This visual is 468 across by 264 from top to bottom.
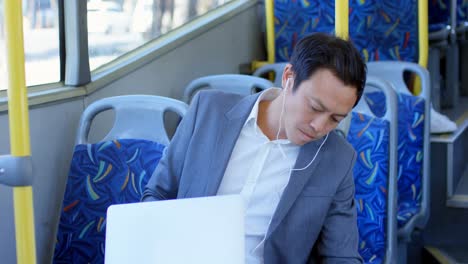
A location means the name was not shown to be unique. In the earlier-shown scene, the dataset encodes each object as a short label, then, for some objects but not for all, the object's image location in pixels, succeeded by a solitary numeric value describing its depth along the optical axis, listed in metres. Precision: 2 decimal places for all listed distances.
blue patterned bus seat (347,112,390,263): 2.39
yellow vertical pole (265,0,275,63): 3.89
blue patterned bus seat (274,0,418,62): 3.63
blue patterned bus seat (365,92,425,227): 2.93
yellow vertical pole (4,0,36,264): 1.03
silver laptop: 1.11
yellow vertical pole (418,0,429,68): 3.54
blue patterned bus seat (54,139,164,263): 2.17
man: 1.61
